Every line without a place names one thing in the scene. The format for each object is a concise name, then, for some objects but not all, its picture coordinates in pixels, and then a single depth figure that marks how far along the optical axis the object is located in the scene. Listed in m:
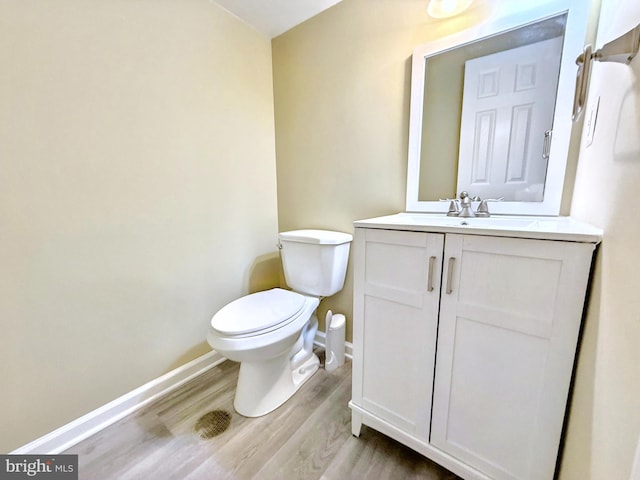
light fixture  1.10
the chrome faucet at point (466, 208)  1.15
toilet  1.16
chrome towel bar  0.52
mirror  0.98
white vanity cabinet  0.71
